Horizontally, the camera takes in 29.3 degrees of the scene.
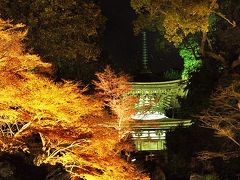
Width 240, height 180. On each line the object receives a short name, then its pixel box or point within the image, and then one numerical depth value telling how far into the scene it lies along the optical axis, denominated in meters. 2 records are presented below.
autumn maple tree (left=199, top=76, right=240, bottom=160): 11.81
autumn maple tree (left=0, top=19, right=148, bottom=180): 9.95
